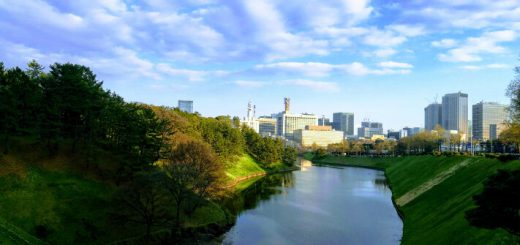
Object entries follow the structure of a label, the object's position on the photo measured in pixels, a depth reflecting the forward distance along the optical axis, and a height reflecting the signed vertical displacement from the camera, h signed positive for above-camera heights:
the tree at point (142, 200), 47.16 -8.27
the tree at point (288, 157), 180.12 -10.19
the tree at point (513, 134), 72.62 +1.20
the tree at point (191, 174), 53.03 -6.00
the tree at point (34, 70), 70.74 +10.41
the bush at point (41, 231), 41.78 -10.69
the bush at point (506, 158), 58.74 -2.68
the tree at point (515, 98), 67.57 +7.16
